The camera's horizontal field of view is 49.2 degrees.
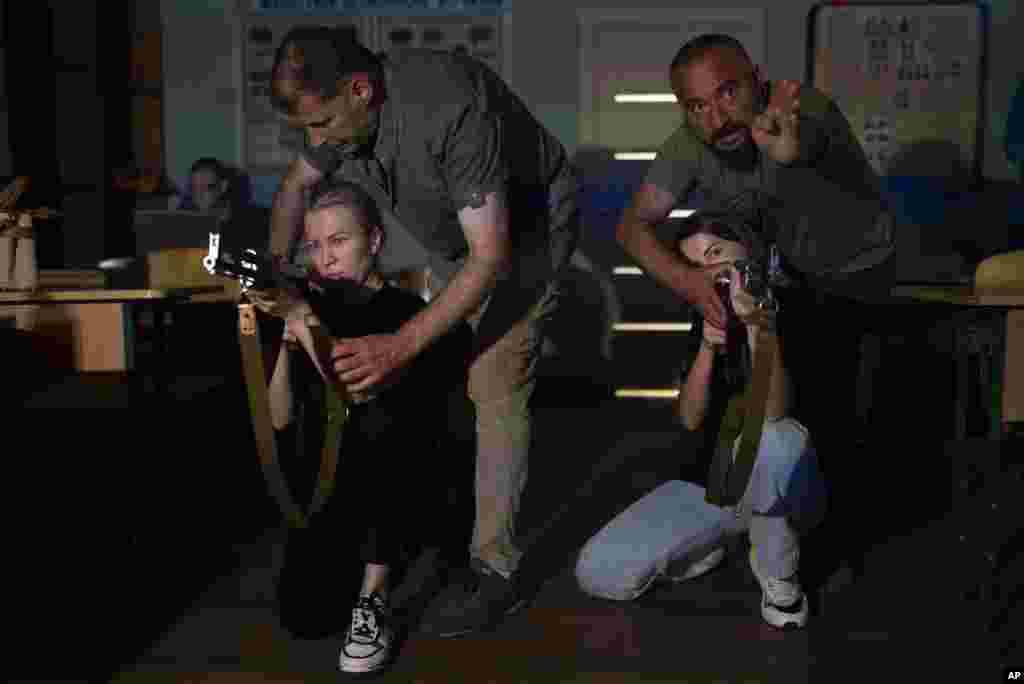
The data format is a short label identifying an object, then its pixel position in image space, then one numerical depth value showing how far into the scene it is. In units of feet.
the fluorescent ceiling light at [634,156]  18.38
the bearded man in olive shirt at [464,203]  6.46
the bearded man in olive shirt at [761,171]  7.75
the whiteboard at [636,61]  18.35
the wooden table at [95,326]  9.37
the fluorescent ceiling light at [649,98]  18.34
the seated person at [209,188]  17.53
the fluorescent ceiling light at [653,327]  18.25
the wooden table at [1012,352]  8.73
